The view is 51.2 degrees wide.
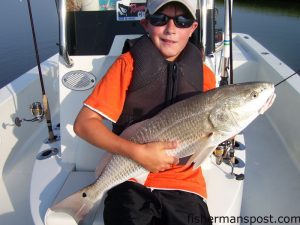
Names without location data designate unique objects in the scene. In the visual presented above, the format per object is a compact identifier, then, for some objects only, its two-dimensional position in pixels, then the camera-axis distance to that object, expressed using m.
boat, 2.40
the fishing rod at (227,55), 2.64
